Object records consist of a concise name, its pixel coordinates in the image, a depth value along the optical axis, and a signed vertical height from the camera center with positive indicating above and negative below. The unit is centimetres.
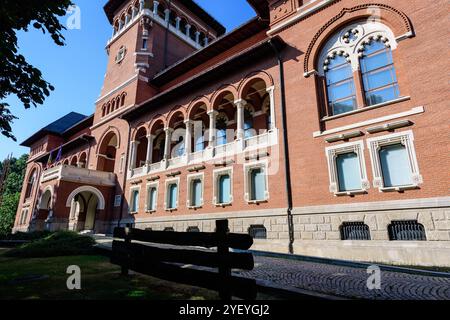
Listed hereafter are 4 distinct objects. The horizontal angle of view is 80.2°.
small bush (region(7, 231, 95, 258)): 1050 -66
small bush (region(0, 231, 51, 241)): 1690 -34
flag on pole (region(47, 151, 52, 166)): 3616 +931
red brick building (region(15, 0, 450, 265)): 1053 +465
